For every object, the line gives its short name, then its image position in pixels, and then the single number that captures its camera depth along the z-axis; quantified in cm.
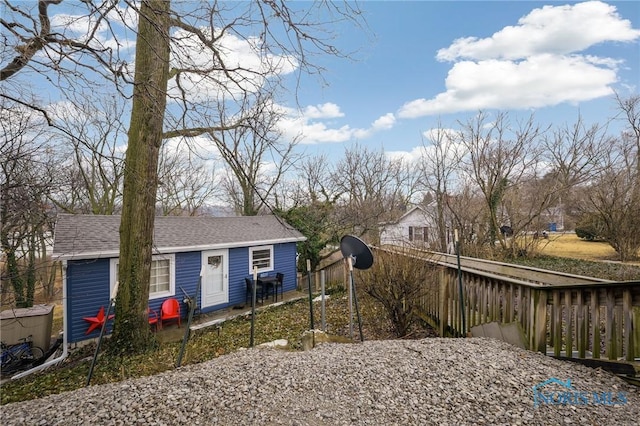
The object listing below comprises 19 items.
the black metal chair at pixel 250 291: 1070
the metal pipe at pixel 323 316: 513
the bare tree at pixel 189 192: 1545
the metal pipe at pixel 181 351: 390
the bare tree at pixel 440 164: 1352
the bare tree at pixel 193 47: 235
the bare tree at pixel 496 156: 1263
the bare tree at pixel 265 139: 378
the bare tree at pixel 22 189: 636
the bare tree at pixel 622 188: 1276
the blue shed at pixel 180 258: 735
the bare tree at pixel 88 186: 1172
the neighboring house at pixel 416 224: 1423
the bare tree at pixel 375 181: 1747
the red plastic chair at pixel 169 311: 823
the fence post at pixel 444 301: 495
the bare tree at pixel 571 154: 1277
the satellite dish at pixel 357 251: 516
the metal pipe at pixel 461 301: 436
